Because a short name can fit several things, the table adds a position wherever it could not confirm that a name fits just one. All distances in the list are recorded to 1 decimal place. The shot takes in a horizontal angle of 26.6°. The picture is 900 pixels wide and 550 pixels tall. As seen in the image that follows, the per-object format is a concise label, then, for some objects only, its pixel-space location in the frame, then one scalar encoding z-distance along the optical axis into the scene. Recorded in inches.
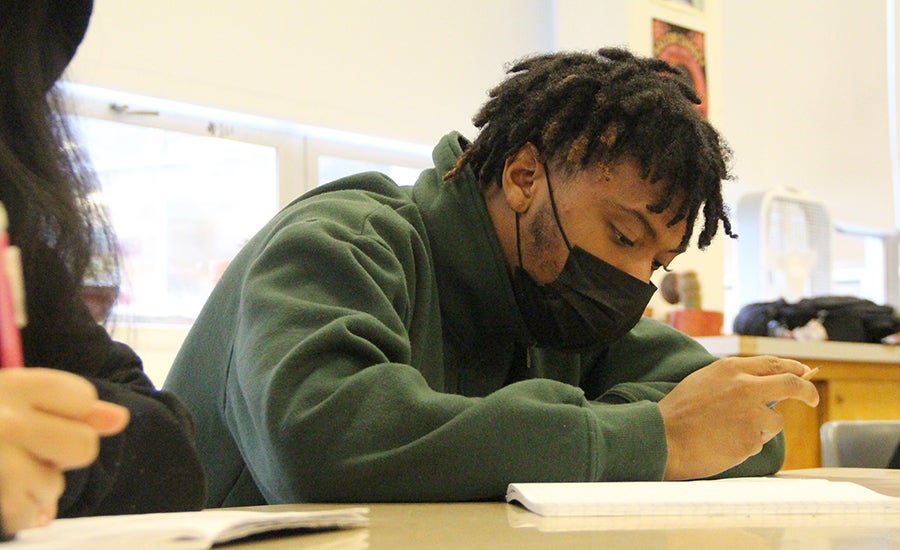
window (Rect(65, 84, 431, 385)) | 116.3
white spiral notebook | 48.8
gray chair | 80.6
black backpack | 138.9
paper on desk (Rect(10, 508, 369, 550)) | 37.2
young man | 53.0
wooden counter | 121.0
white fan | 163.5
